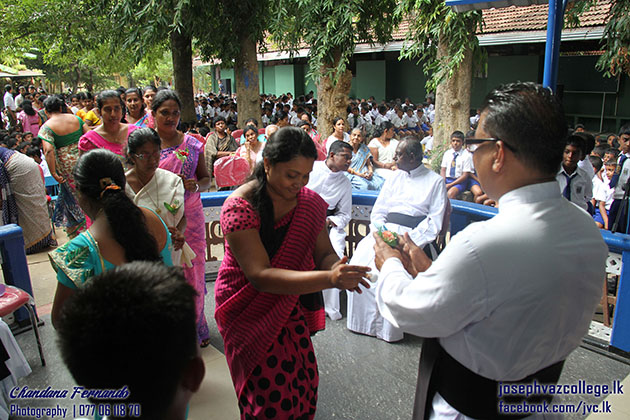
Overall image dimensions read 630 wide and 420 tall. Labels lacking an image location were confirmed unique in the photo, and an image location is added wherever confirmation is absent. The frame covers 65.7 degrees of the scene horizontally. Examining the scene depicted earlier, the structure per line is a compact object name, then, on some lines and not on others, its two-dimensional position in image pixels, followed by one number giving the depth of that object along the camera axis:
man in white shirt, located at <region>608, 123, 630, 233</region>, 4.99
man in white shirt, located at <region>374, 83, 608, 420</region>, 1.42
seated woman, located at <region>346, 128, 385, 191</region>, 7.80
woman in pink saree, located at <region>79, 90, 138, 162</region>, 3.94
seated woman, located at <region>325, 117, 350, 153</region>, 8.25
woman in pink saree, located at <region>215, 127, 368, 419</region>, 2.15
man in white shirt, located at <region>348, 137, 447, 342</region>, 4.05
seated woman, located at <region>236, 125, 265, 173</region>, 7.60
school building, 13.94
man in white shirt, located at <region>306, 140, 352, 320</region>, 4.71
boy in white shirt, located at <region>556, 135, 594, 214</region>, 4.95
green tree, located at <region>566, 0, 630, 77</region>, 7.74
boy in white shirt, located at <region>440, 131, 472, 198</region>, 7.69
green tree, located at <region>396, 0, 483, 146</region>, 8.49
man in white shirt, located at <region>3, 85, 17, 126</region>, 16.38
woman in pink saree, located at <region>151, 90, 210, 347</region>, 3.59
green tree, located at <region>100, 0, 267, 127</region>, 10.51
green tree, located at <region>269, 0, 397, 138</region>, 10.31
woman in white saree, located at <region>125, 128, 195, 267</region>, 3.05
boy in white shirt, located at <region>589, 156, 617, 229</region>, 6.32
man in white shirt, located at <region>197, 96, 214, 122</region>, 19.00
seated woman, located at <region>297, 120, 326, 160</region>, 7.12
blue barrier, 3.49
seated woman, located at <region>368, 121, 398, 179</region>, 9.23
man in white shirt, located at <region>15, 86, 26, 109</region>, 17.41
